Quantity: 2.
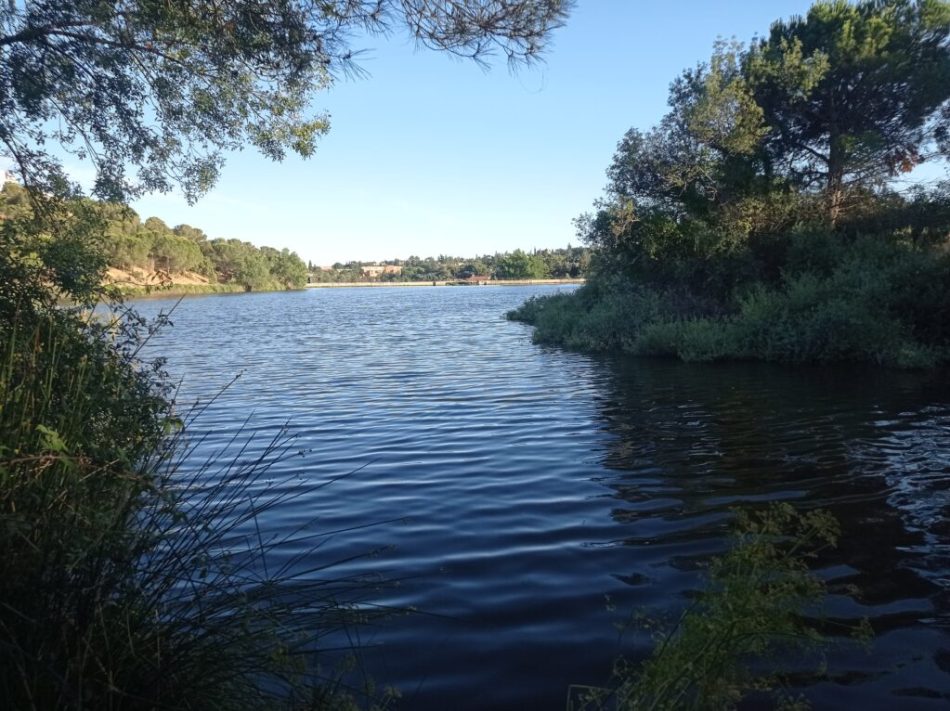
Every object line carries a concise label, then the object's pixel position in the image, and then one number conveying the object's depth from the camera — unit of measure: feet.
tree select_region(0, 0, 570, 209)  21.62
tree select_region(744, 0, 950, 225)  85.97
